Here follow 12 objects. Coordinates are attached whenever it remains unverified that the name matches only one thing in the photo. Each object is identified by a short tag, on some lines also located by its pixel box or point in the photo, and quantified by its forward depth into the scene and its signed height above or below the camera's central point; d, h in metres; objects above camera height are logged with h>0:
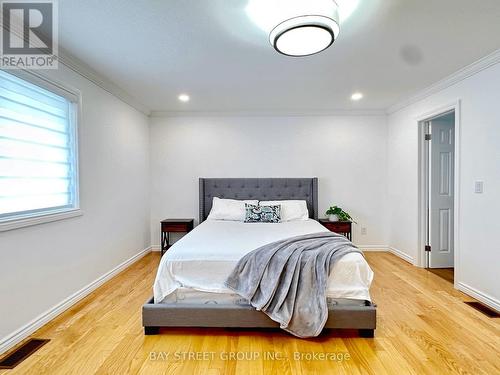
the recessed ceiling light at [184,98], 3.80 +1.26
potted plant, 4.32 -0.47
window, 2.05 +0.28
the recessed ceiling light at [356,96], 3.79 +1.28
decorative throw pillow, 3.92 -0.42
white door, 3.77 -0.06
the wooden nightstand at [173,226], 4.30 -0.66
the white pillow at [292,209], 4.10 -0.36
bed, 2.11 -0.88
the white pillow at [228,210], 4.11 -0.38
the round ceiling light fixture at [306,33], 1.79 +1.08
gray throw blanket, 2.04 -0.76
